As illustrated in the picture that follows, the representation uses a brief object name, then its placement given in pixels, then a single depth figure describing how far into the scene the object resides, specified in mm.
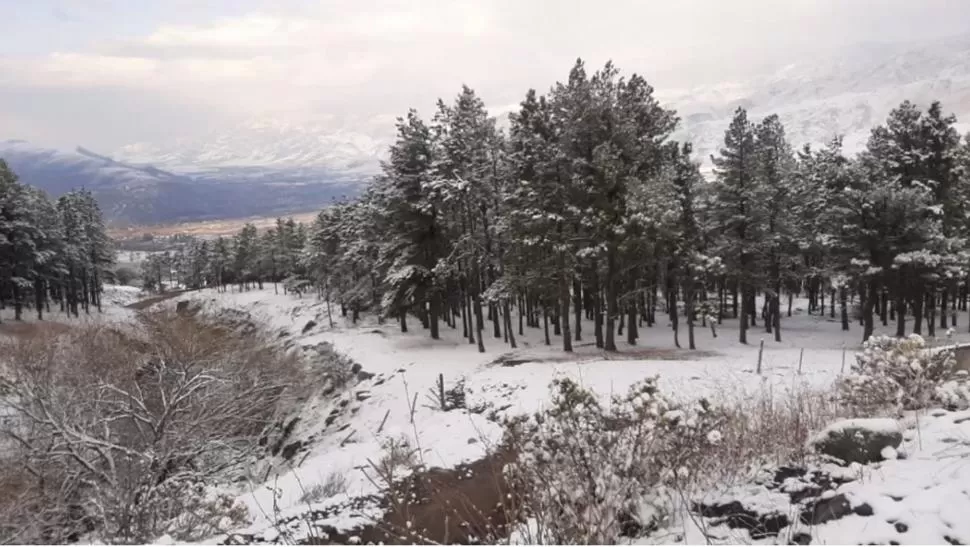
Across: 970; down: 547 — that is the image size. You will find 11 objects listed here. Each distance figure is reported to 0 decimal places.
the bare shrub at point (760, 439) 6223
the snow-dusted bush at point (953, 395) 7414
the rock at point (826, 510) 4930
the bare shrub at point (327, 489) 10539
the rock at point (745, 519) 5074
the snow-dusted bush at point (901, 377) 7910
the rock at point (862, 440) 5988
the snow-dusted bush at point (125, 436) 8648
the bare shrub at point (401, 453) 10802
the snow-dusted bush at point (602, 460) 4625
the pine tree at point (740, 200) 26938
